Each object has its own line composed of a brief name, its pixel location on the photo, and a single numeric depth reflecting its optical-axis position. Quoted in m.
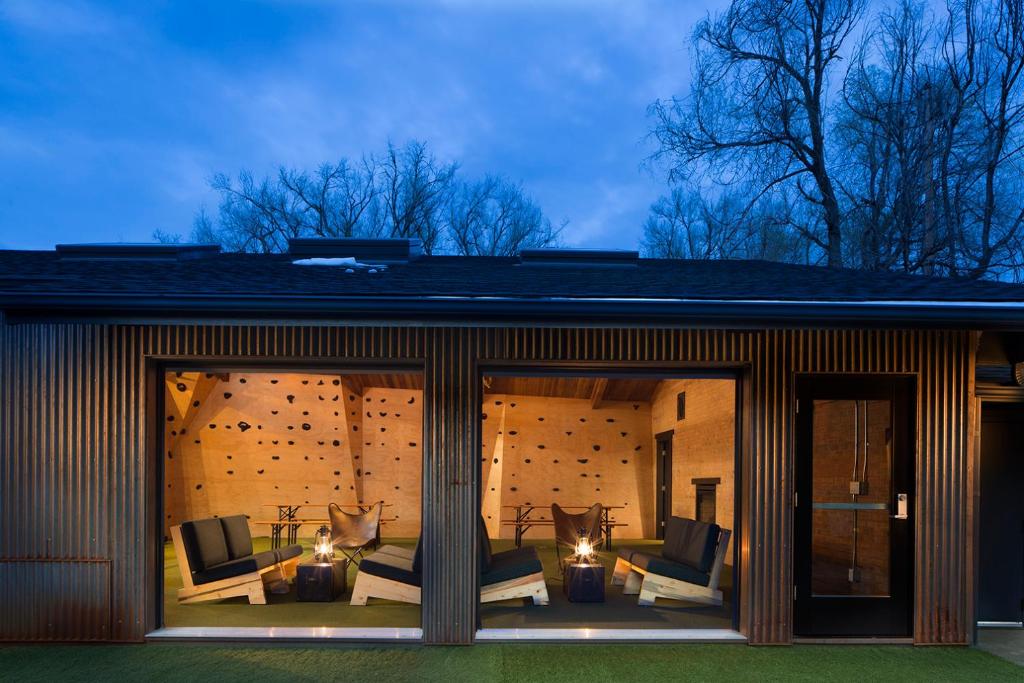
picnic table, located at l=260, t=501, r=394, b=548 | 11.32
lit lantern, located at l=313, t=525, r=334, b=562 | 8.37
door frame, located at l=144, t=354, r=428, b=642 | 6.50
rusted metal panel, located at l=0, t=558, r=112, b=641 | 6.38
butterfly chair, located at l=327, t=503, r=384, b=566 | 10.83
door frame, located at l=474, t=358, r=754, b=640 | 6.64
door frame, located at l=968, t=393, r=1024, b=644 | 6.59
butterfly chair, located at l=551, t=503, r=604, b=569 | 11.12
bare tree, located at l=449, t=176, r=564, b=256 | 26.34
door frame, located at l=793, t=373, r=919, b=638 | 6.57
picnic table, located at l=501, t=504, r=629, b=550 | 12.55
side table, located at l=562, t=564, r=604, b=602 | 8.10
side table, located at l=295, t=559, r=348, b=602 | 8.05
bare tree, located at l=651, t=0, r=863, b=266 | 17.27
